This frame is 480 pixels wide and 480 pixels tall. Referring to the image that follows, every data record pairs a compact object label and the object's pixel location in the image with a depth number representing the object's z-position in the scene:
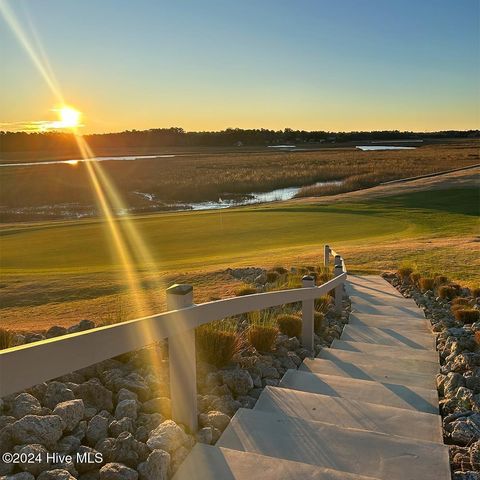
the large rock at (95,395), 3.75
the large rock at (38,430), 3.02
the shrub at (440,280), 11.16
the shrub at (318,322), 7.64
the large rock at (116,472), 2.81
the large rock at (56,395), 3.68
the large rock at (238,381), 4.52
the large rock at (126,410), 3.59
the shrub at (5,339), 4.66
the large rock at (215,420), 3.77
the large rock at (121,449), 3.04
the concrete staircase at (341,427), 3.19
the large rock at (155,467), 2.93
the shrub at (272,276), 12.34
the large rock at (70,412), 3.24
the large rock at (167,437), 3.18
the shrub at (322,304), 8.83
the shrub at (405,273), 12.95
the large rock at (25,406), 3.43
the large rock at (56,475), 2.69
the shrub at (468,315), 8.02
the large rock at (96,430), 3.24
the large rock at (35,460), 2.76
